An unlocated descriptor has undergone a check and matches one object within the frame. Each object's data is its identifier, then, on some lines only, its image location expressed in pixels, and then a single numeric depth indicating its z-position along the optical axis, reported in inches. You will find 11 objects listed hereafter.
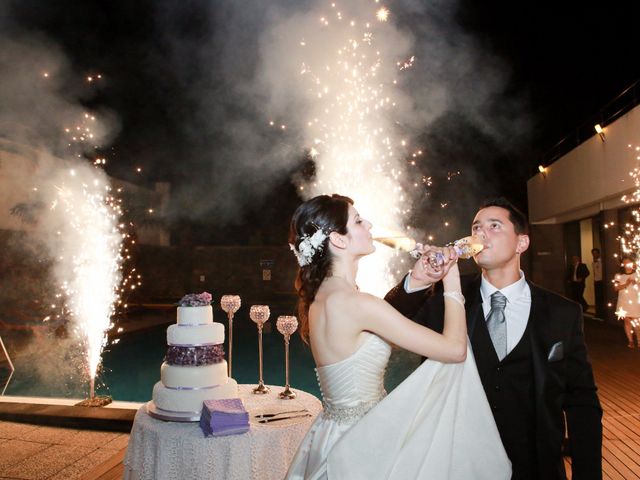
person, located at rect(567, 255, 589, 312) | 484.1
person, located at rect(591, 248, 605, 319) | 461.9
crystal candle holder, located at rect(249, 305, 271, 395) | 134.0
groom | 68.0
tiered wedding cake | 101.0
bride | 65.2
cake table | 89.4
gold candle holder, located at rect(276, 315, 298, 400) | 128.5
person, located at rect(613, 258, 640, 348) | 309.3
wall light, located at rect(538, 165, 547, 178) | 567.2
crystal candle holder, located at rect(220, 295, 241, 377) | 138.7
